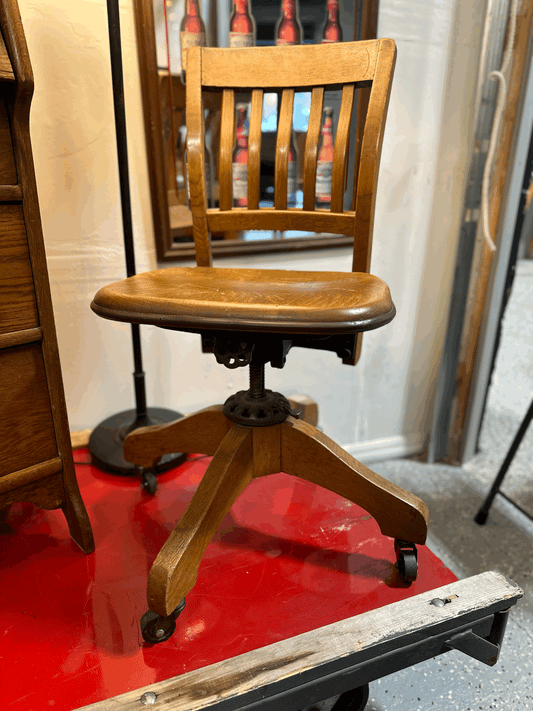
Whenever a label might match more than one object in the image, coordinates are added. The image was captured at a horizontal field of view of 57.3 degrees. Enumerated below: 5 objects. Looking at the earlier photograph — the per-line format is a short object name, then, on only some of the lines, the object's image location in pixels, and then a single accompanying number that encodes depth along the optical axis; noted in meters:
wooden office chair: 0.71
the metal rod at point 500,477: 1.49
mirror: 1.24
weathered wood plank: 0.64
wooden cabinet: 0.71
